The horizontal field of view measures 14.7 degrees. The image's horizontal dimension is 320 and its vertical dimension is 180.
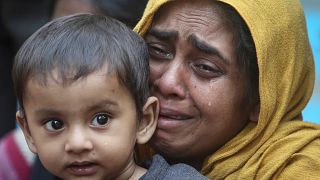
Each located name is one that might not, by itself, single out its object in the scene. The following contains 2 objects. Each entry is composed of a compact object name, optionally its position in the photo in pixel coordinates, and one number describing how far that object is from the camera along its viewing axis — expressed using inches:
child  155.3
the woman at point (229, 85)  177.4
